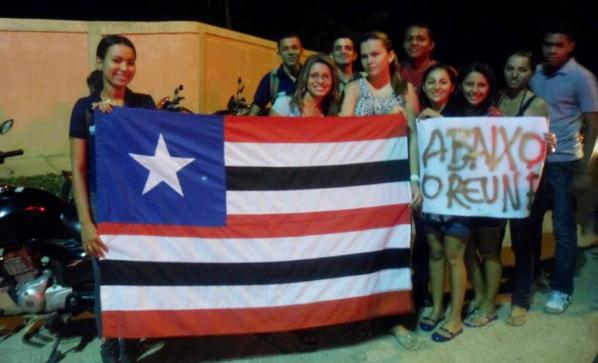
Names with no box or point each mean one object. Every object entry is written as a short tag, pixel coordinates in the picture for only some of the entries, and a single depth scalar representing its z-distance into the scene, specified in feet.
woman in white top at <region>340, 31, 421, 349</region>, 12.45
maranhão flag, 10.95
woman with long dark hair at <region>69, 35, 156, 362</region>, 10.42
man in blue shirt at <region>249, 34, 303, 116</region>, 16.13
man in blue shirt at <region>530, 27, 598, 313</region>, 13.50
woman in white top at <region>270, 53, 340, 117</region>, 12.62
